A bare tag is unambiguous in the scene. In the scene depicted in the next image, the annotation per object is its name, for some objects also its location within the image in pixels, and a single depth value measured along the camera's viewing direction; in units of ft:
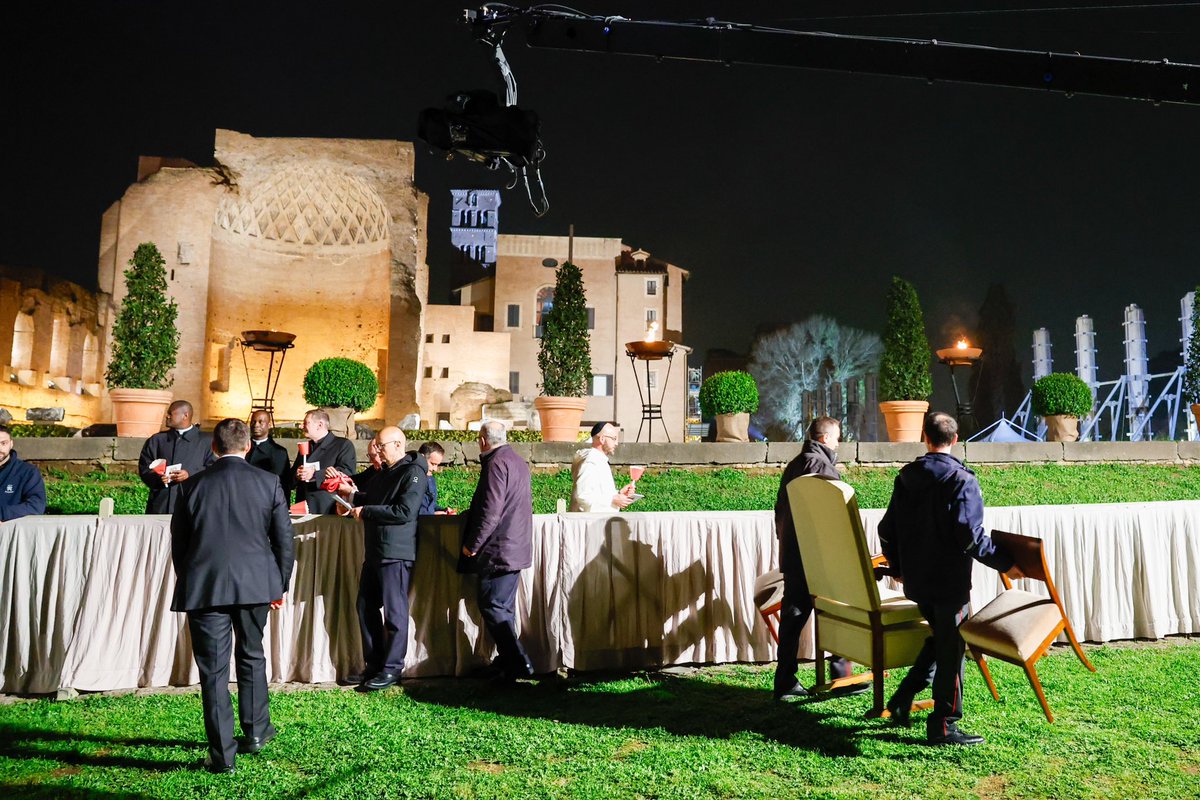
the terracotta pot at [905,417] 38.27
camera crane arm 22.66
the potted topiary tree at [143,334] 42.98
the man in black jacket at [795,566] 14.19
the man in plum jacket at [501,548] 15.07
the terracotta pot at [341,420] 42.32
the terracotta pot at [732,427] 38.22
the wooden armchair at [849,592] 12.48
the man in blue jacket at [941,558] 11.66
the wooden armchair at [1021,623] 11.51
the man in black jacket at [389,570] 15.14
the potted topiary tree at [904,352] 41.63
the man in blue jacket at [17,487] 15.28
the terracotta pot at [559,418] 36.09
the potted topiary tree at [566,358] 36.40
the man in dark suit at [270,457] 19.08
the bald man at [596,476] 18.01
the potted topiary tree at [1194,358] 42.73
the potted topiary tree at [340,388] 44.60
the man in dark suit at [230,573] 11.03
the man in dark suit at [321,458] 18.39
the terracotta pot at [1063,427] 39.65
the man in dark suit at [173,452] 18.28
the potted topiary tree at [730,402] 37.99
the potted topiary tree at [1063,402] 39.32
